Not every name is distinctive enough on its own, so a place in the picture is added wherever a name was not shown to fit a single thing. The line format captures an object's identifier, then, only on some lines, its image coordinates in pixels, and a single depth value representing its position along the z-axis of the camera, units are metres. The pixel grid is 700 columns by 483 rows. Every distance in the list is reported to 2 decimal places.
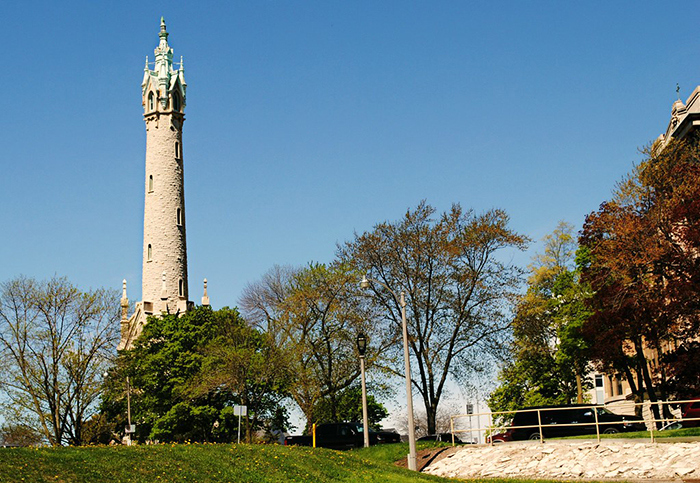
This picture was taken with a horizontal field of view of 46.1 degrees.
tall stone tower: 71.19
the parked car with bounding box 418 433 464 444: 41.18
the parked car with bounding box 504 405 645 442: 35.75
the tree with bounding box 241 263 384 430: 49.94
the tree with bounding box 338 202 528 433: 46.12
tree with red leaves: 34.31
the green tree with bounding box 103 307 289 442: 52.66
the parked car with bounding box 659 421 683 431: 37.36
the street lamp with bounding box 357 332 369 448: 33.72
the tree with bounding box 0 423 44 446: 52.25
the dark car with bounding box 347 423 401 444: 40.84
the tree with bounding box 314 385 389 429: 52.09
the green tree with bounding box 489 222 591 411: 51.79
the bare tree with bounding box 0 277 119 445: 50.75
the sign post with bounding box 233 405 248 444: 39.47
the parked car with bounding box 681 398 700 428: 35.77
